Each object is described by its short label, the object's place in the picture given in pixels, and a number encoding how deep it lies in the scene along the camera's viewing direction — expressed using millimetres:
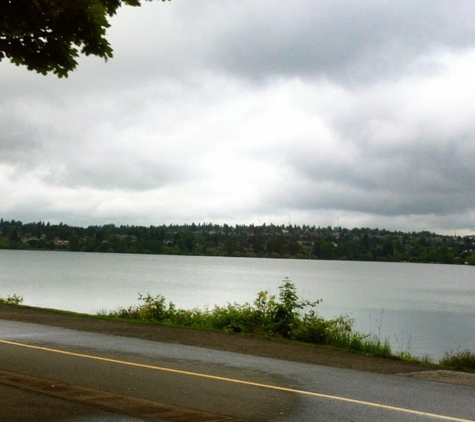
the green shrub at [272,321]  17719
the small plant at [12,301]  26388
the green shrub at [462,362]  15358
